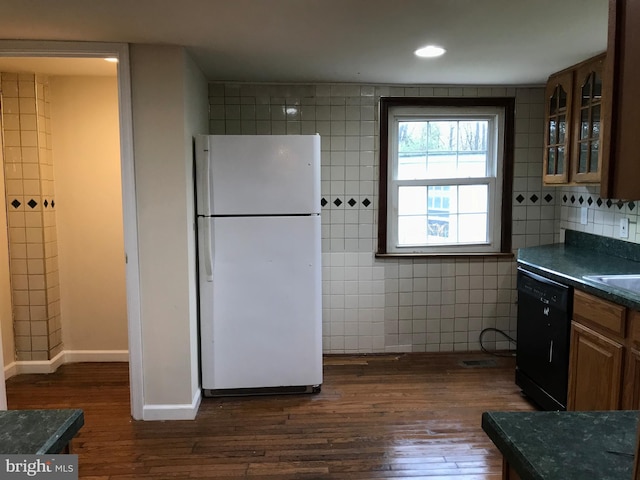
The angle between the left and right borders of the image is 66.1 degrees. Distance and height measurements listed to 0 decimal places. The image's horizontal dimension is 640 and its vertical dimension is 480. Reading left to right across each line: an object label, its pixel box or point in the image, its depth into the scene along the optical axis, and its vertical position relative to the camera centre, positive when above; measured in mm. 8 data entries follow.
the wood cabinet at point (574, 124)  2895 +438
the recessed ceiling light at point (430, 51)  2781 +817
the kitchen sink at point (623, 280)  2613 -470
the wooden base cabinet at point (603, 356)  2186 -778
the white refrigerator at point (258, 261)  3023 -429
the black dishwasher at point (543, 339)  2686 -860
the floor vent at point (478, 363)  3751 -1315
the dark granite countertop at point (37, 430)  1048 -536
